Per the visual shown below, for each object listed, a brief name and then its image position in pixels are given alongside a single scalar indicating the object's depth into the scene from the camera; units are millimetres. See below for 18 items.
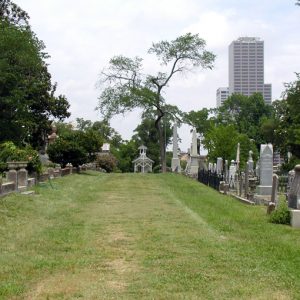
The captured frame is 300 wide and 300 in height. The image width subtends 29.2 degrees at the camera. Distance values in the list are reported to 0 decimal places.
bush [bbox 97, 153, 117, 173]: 66500
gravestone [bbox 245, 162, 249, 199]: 23022
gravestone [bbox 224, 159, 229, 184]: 29822
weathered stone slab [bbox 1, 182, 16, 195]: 19234
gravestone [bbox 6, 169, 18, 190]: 20750
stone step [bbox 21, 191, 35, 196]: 21222
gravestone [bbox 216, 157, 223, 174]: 38938
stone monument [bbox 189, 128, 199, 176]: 48250
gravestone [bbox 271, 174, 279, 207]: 17484
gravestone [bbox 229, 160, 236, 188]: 30209
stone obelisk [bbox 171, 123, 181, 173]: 57406
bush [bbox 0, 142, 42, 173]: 26338
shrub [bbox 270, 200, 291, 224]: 14461
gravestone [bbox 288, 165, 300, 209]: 14922
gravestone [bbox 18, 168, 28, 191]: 22591
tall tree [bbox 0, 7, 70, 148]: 37875
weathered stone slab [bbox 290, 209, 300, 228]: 13883
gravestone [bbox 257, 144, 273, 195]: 24391
